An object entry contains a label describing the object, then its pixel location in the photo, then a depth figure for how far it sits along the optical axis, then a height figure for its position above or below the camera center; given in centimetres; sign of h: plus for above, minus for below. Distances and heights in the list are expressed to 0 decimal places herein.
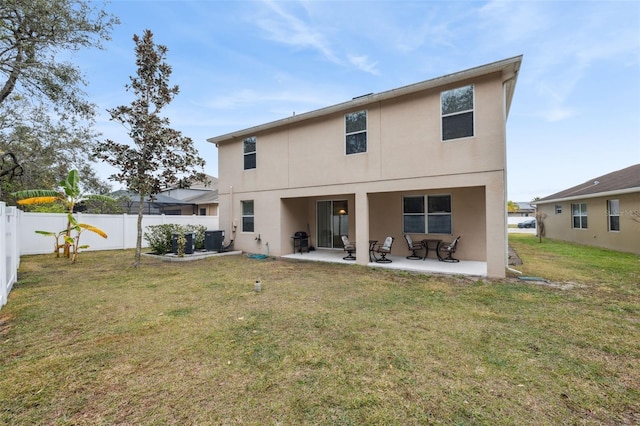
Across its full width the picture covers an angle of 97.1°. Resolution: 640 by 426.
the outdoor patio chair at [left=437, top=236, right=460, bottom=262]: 959 -117
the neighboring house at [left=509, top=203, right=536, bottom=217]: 5544 +89
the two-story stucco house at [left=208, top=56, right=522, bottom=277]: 777 +171
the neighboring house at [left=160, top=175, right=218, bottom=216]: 2532 +172
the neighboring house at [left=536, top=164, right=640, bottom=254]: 1288 +26
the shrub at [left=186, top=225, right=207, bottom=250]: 1323 -73
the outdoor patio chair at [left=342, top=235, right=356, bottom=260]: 1065 -107
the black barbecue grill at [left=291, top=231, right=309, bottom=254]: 1291 -103
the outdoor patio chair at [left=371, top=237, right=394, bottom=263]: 988 -110
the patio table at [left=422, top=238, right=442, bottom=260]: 1044 -99
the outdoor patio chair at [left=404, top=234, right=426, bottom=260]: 1048 -107
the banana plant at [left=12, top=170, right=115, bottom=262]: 1118 +105
